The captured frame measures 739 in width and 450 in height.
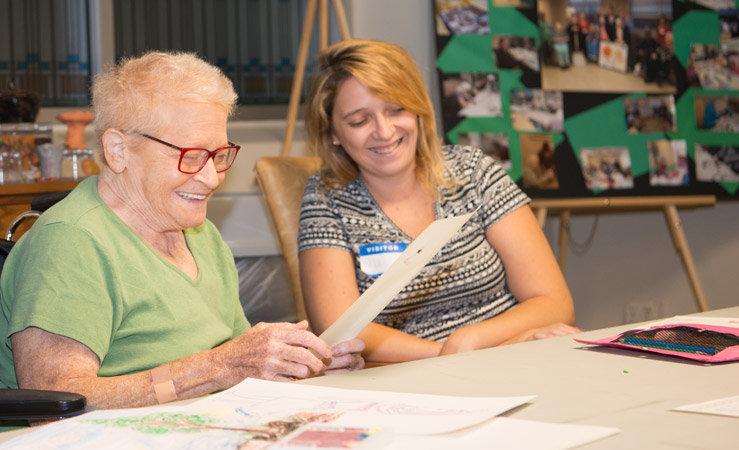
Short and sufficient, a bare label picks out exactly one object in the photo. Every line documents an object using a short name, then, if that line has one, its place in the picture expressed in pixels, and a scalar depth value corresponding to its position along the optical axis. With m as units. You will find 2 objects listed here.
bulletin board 3.31
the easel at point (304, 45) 3.24
